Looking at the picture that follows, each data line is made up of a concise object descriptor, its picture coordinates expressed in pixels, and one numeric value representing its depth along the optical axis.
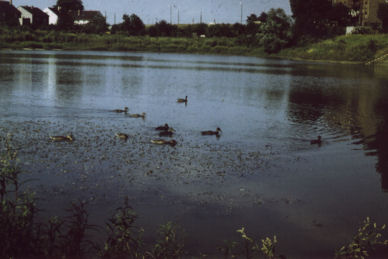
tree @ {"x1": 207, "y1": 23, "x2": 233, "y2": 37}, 145.12
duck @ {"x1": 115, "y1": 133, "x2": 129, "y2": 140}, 19.91
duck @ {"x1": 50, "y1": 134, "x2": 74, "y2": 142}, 18.73
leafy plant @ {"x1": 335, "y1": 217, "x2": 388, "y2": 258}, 8.69
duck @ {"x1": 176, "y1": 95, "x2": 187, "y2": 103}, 32.93
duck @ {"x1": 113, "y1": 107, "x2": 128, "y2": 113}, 26.91
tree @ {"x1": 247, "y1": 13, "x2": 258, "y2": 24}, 153.96
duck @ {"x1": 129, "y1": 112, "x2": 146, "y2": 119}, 25.94
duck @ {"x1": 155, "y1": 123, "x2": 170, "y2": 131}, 22.14
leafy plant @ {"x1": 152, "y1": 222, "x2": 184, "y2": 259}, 8.49
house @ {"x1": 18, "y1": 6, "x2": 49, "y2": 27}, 148.38
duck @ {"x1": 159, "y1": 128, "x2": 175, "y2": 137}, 21.38
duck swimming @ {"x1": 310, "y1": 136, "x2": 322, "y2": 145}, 20.69
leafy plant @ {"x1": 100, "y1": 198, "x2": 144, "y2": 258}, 8.59
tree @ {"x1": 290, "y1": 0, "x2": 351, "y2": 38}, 121.31
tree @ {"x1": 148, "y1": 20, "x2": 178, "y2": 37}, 149.00
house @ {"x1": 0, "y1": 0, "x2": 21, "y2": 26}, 140.10
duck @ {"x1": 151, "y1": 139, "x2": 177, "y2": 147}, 19.30
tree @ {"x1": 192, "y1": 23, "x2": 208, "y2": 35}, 153.12
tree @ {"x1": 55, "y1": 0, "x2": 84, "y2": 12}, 173.98
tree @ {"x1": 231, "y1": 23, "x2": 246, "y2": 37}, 144.35
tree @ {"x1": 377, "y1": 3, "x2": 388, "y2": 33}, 109.00
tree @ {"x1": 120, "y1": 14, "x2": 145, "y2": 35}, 150.25
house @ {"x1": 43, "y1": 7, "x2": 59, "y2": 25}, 164.80
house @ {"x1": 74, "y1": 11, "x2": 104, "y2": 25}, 177.25
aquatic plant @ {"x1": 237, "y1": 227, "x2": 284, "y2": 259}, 8.35
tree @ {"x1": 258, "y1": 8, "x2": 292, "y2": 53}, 121.69
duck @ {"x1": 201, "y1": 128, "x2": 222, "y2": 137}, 21.89
